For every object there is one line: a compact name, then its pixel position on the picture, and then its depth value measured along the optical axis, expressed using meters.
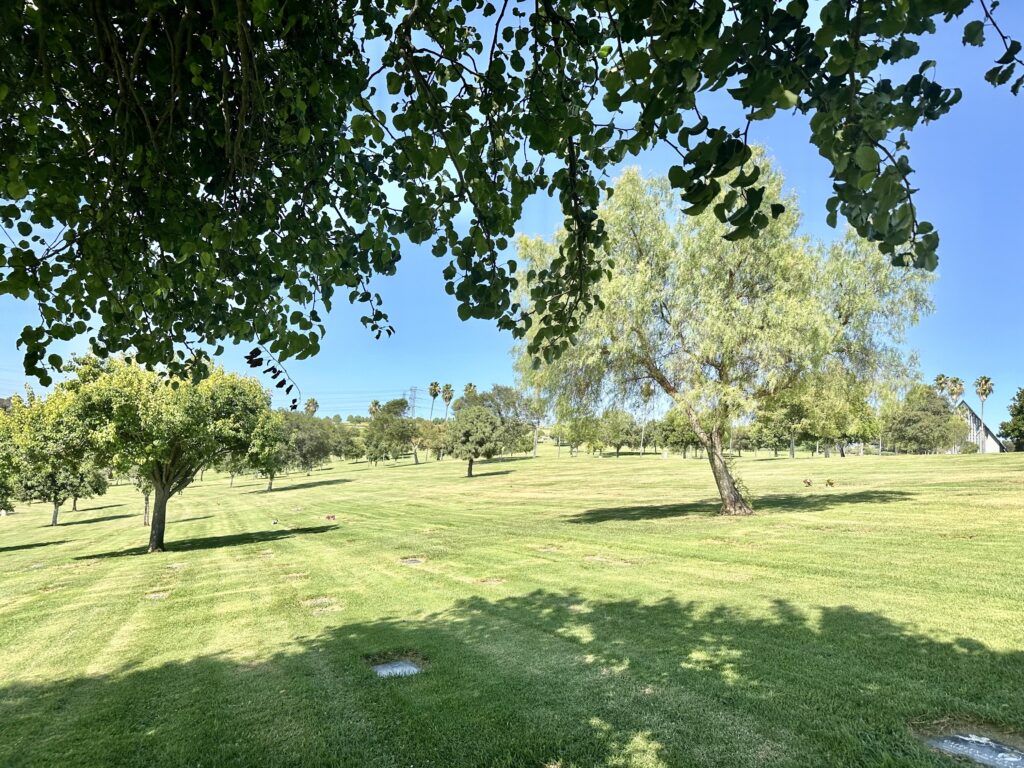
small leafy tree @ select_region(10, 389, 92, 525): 17.17
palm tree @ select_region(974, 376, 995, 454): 82.44
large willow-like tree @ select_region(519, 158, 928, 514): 16.67
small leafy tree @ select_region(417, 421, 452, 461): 86.59
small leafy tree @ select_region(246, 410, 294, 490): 19.66
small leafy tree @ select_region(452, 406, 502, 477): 64.38
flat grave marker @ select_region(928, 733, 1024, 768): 3.84
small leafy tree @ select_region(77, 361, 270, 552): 17.42
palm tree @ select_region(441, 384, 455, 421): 118.16
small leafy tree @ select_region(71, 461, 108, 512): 39.50
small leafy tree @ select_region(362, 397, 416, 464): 88.56
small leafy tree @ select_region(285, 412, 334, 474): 80.00
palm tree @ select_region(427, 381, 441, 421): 118.78
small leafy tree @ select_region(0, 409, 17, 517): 19.05
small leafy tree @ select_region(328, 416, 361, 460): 93.38
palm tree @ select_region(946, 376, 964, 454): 97.75
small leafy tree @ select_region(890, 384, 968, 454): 84.00
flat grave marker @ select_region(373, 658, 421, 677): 6.17
